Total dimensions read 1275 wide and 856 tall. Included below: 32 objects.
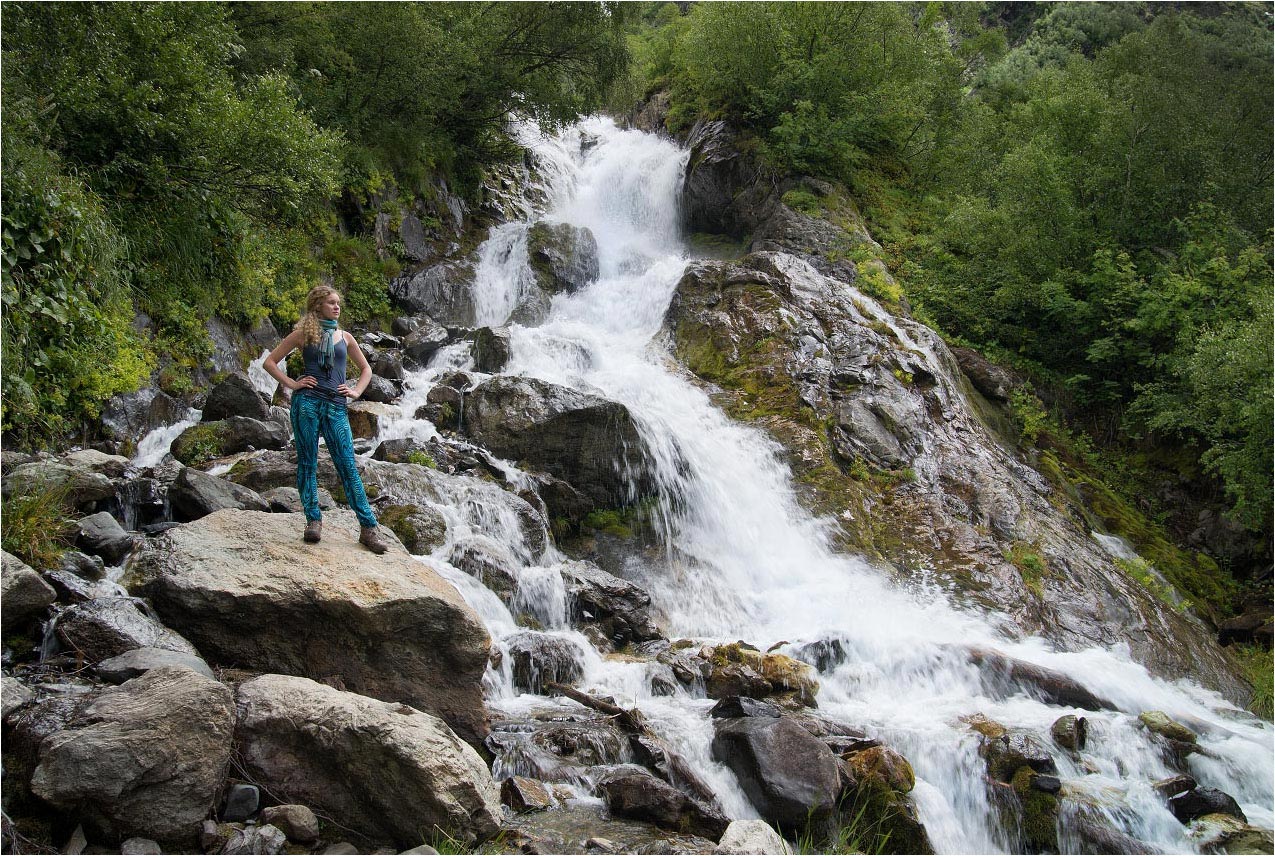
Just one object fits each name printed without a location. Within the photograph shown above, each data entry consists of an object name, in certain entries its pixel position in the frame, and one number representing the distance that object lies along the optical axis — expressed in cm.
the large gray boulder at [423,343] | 1547
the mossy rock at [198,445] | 963
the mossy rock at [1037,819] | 652
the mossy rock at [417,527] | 874
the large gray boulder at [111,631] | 456
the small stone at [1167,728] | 817
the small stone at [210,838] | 379
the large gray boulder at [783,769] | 568
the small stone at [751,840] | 467
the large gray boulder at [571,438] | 1205
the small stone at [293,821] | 408
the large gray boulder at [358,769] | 428
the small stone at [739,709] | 697
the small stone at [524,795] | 516
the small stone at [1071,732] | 779
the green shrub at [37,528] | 521
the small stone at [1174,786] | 721
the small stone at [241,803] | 405
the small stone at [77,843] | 354
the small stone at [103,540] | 586
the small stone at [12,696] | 386
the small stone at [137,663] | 433
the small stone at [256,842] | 385
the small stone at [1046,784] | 669
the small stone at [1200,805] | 704
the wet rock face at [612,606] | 931
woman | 576
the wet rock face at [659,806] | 523
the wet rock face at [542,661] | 757
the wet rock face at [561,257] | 2069
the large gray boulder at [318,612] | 522
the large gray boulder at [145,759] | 360
